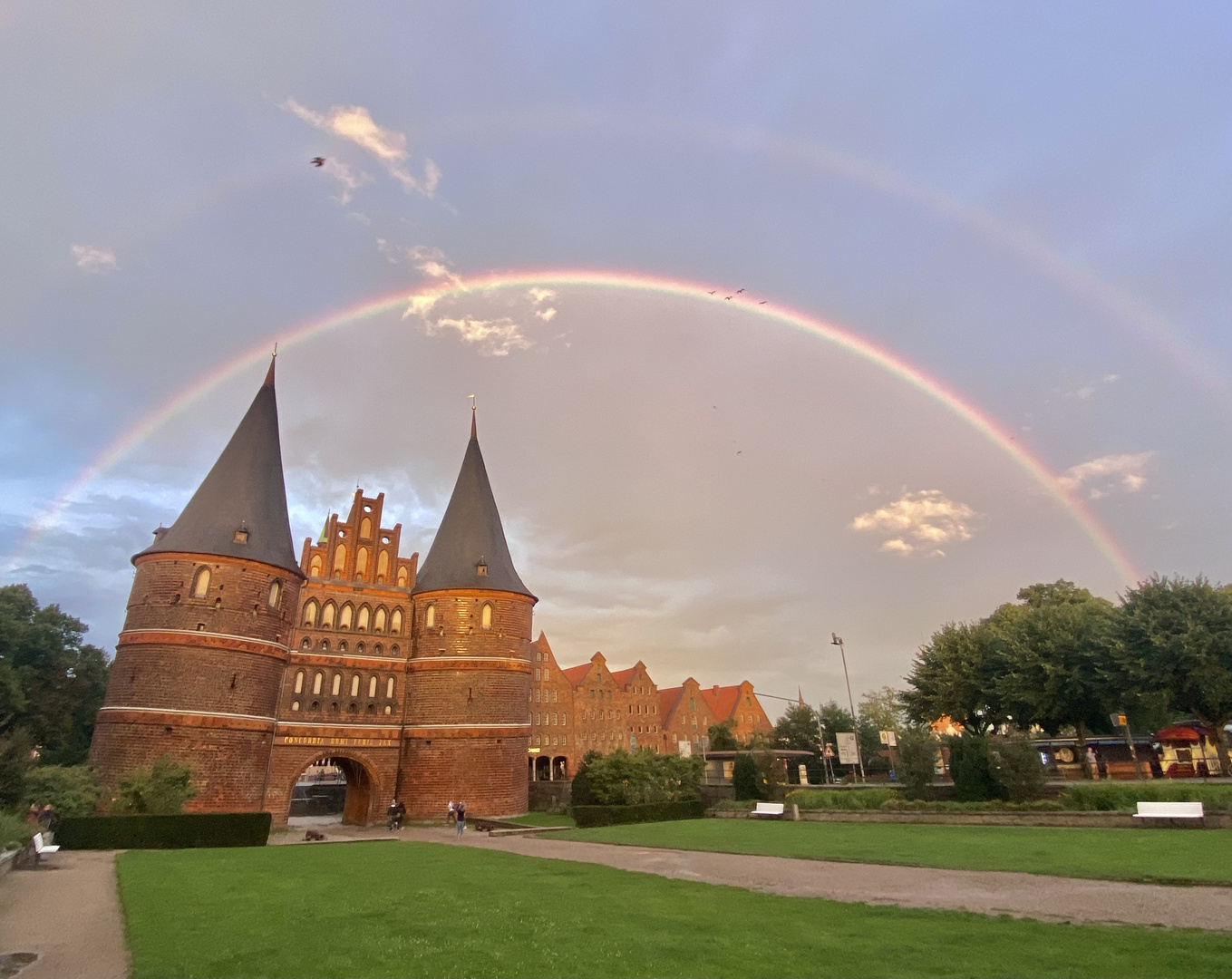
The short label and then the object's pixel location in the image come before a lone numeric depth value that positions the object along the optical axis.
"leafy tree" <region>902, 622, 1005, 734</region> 42.22
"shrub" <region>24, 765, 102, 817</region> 24.25
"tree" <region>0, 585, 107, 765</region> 36.56
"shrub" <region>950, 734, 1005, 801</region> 26.30
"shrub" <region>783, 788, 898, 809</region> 27.73
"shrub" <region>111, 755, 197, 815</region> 25.44
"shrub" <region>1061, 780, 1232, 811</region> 22.06
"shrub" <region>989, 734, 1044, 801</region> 25.22
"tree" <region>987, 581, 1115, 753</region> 36.81
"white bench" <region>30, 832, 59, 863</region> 18.55
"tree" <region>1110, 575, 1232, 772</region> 31.58
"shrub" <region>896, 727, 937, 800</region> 28.09
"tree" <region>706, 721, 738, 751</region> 70.31
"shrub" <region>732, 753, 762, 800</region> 33.41
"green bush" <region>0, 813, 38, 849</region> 16.76
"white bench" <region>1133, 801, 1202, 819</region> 18.78
